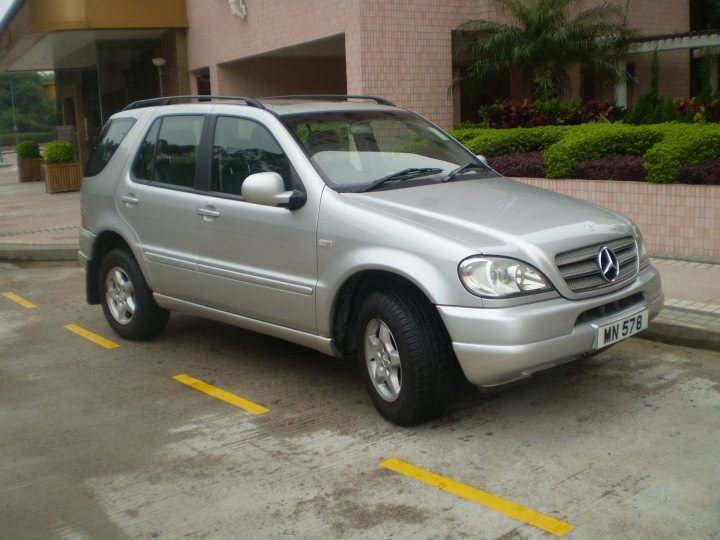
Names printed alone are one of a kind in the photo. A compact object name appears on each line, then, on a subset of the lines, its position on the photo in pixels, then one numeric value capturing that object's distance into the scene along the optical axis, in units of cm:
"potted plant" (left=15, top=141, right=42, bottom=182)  2878
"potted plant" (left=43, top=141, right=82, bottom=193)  2309
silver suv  482
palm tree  1334
